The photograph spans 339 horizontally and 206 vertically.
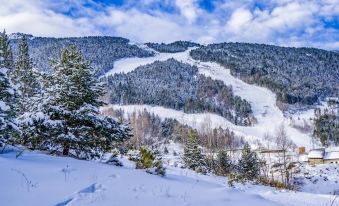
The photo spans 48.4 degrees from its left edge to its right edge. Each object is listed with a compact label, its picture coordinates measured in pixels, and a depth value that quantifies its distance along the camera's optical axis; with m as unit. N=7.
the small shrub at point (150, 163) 11.53
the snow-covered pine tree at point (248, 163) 48.41
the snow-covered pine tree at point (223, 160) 46.59
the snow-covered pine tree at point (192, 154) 39.60
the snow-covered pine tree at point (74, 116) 14.45
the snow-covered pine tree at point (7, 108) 11.44
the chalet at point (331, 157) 102.44
